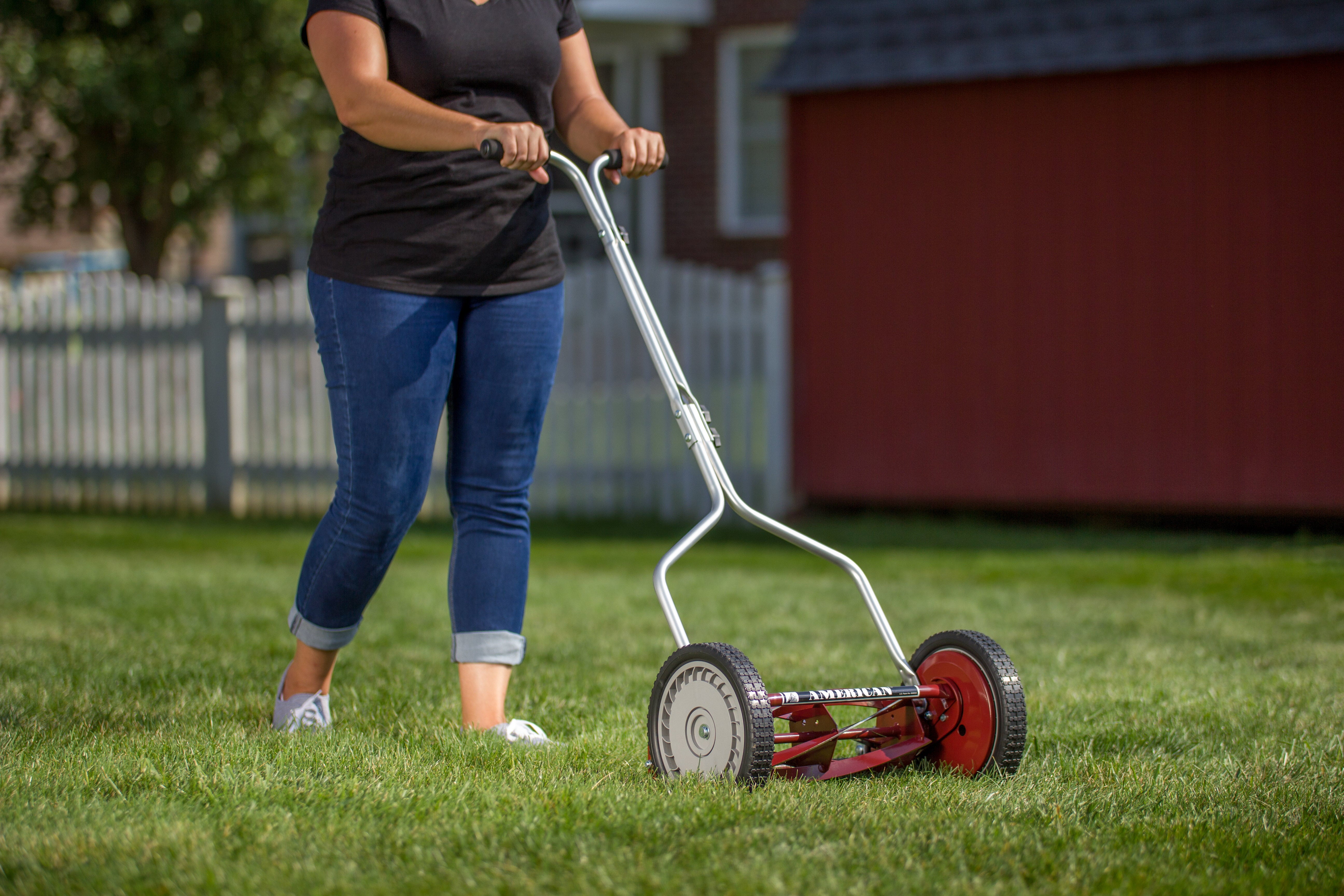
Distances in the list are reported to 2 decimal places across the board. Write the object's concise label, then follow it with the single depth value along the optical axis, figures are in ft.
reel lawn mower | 17.12
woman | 20.19
